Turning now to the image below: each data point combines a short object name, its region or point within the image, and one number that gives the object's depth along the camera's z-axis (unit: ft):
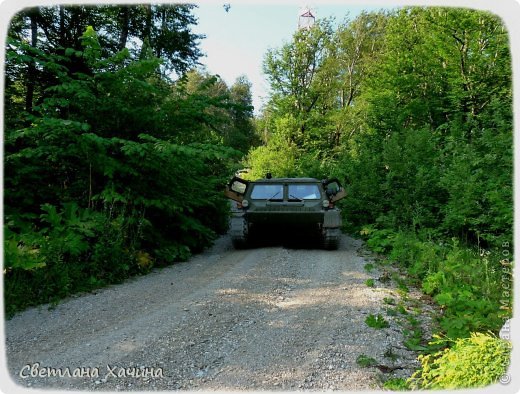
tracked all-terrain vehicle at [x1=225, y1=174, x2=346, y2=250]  28.14
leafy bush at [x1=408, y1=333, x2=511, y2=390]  7.51
